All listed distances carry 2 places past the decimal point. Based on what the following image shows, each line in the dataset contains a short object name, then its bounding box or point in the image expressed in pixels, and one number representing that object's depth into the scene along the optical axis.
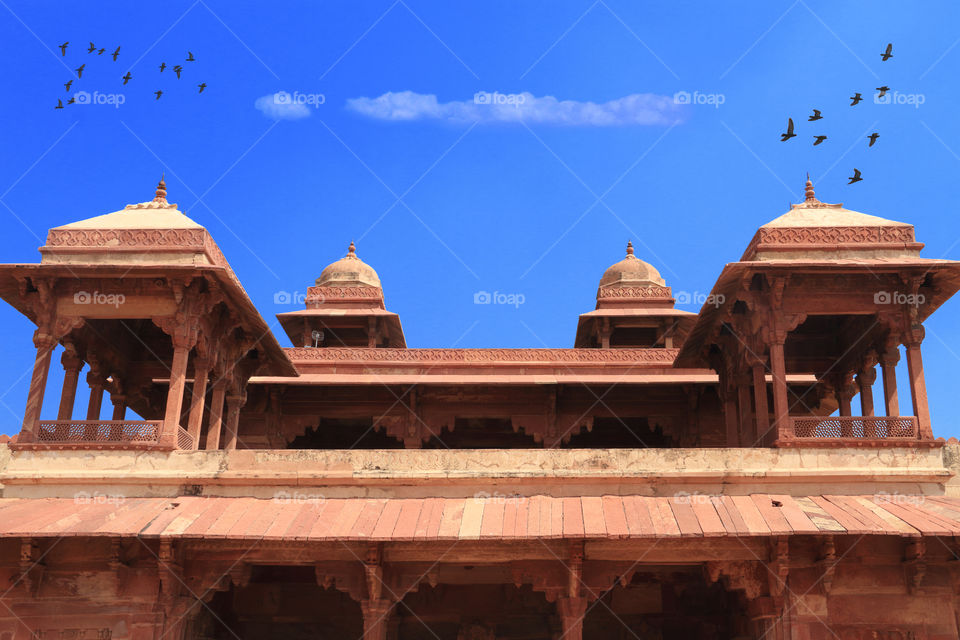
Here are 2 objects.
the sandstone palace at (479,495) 11.88
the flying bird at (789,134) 13.26
